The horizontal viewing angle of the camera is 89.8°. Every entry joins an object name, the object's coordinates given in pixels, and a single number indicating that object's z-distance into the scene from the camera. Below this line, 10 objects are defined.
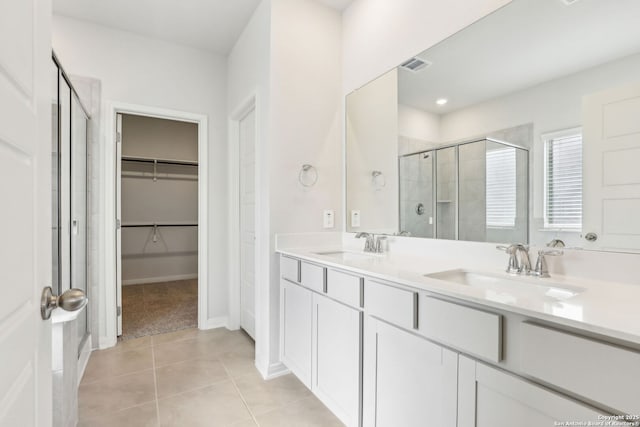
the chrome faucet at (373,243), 2.13
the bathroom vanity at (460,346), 0.78
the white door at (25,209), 0.52
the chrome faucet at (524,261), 1.30
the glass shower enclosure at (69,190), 1.85
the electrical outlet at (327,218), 2.45
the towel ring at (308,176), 2.35
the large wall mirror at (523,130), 1.15
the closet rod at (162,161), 4.73
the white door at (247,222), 2.86
